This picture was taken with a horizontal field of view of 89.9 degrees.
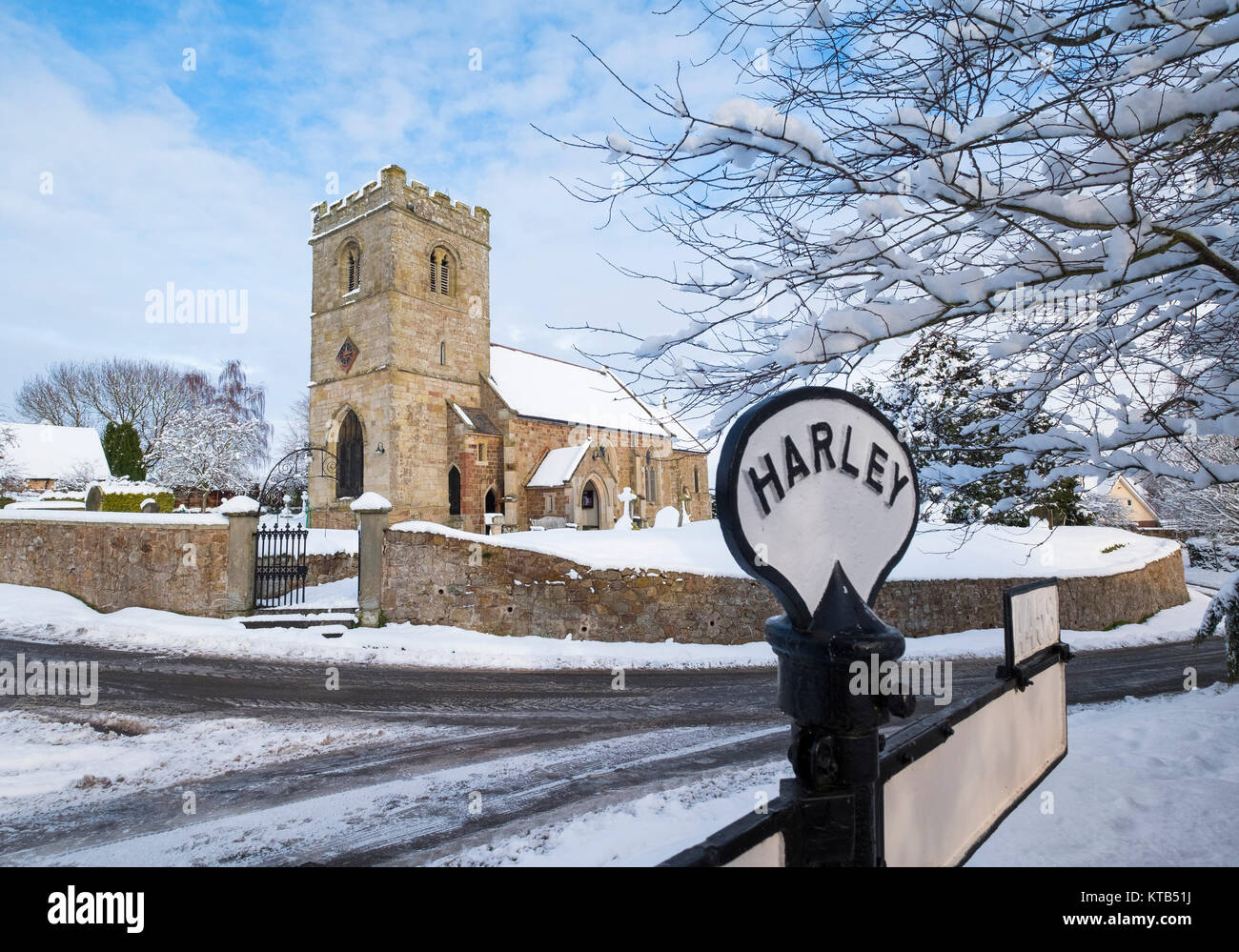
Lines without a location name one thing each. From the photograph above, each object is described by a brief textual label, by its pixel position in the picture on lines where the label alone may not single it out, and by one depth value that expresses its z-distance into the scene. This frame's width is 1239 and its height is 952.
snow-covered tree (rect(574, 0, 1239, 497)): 2.62
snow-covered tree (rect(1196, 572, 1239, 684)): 4.83
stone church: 23.66
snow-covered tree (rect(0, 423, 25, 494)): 29.23
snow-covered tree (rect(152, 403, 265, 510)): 36.19
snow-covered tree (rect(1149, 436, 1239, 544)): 12.66
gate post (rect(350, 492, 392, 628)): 11.46
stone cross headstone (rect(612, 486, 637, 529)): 19.66
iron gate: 12.33
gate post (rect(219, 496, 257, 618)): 11.72
